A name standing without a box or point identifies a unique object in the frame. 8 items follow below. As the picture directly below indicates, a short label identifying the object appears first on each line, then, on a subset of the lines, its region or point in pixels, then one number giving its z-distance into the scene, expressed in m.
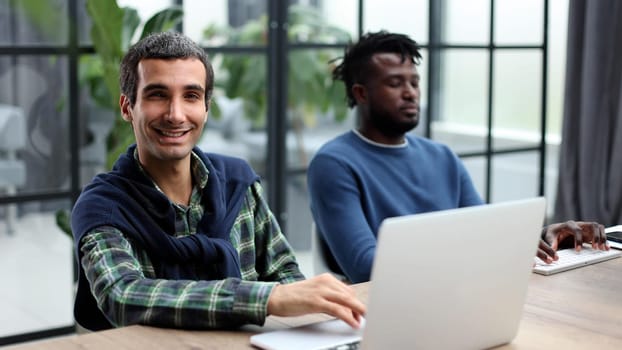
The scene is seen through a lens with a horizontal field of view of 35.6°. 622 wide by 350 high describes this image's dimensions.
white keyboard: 2.09
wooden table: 1.55
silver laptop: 1.34
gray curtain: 4.52
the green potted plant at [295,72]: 3.69
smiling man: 1.62
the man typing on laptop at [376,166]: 2.58
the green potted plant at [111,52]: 3.16
